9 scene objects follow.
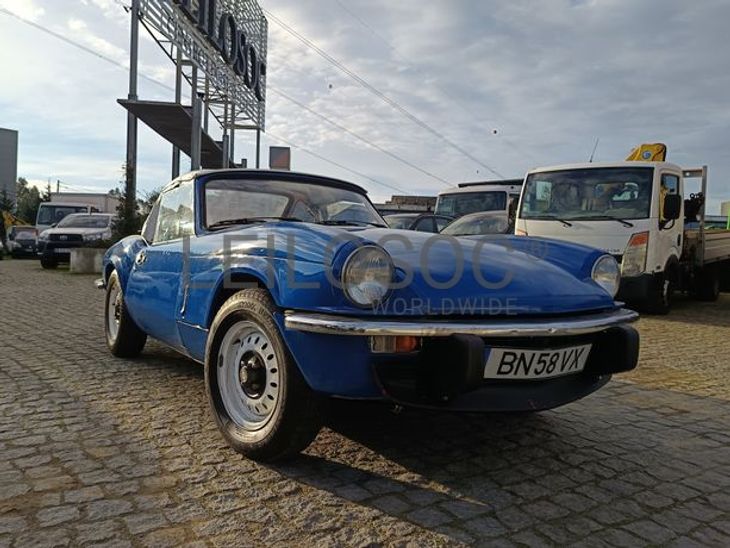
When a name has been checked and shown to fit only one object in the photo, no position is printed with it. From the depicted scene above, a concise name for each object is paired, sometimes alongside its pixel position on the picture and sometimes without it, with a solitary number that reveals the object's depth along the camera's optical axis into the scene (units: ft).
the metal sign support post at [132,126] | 50.24
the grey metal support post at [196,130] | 54.75
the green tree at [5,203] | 157.04
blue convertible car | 7.64
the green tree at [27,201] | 196.36
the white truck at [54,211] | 67.51
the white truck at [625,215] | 25.36
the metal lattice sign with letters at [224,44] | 56.65
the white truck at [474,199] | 42.29
